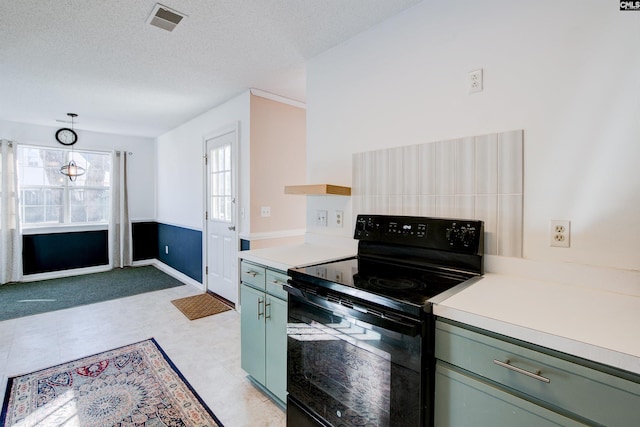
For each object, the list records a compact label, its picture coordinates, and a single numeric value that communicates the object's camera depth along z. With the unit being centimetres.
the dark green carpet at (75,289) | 360
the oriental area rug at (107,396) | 177
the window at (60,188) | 472
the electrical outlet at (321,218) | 240
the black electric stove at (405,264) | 124
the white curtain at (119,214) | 533
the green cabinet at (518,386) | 79
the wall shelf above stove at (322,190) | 206
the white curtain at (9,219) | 438
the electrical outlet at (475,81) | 158
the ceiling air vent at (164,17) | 190
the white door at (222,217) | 357
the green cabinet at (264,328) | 176
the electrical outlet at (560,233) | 133
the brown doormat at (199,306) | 337
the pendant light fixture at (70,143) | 473
